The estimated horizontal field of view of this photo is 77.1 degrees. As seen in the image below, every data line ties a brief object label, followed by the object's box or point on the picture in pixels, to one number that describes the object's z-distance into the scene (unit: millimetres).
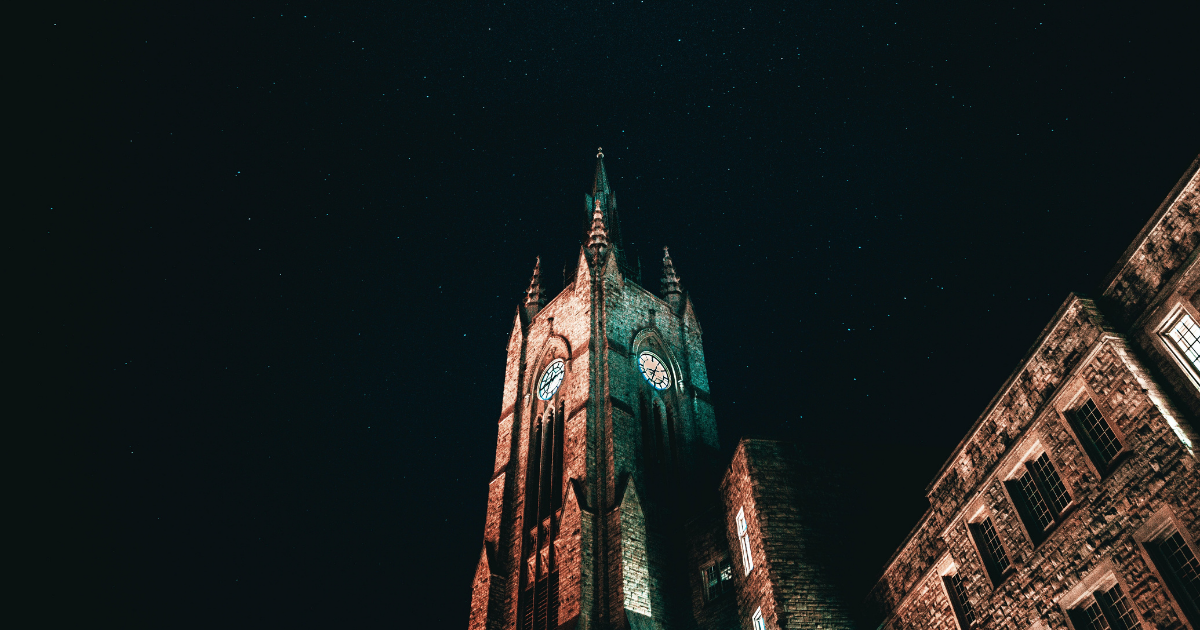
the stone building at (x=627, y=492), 26031
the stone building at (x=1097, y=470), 12742
